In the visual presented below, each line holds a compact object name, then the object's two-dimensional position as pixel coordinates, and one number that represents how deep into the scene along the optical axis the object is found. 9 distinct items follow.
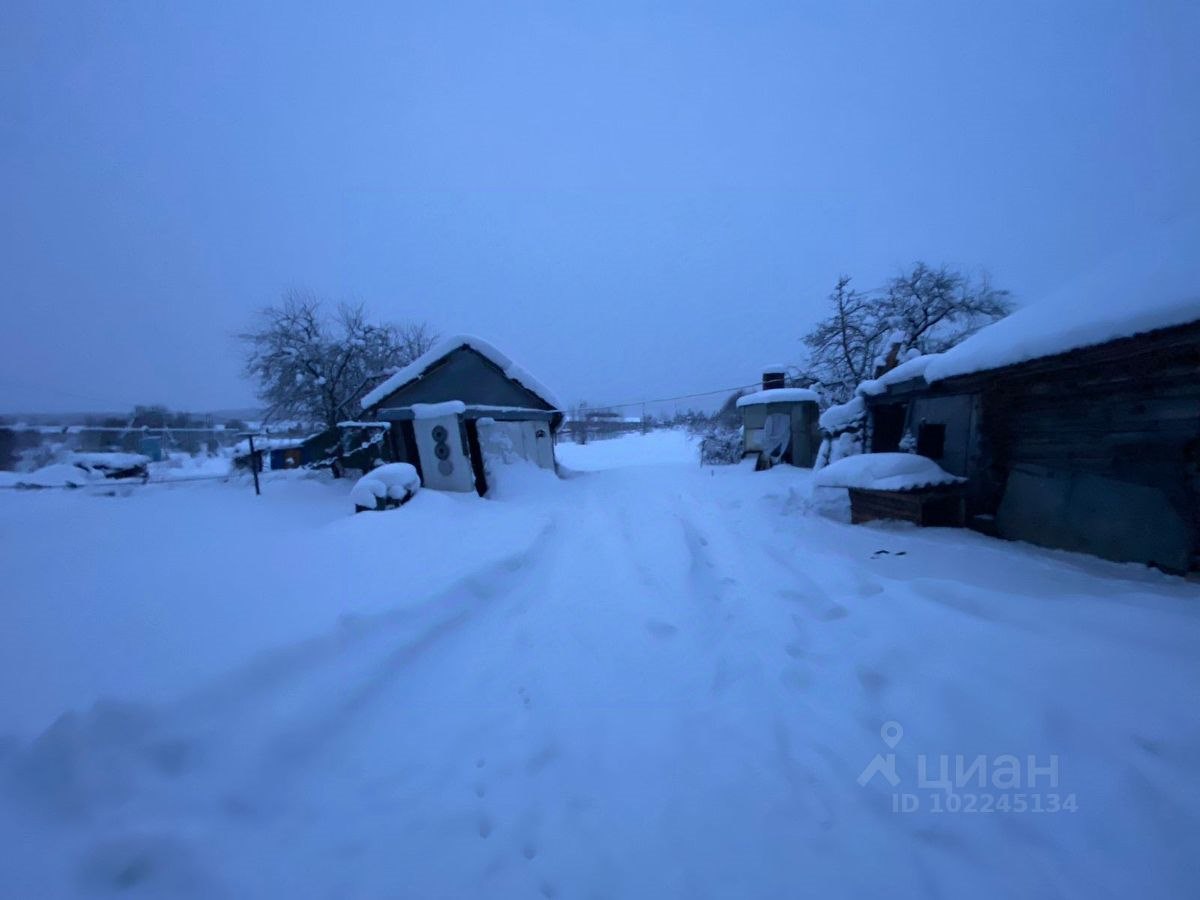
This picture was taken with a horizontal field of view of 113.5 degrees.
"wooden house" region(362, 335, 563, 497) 10.30
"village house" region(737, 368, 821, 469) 14.54
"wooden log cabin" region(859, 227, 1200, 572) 4.09
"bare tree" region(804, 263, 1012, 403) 15.91
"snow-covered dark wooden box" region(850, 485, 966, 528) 6.25
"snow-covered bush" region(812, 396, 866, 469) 9.08
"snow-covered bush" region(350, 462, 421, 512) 7.30
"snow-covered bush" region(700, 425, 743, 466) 17.05
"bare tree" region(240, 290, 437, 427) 16.22
